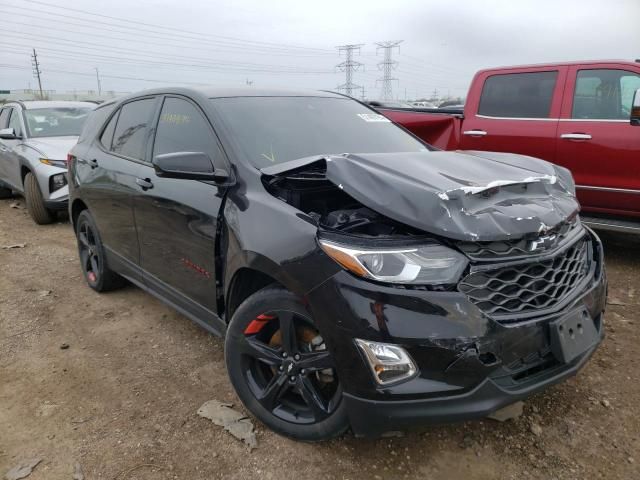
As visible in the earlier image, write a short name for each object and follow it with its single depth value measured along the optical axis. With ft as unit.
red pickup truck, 14.85
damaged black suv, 6.02
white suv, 21.56
